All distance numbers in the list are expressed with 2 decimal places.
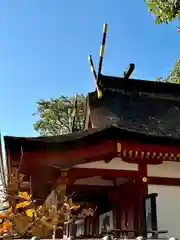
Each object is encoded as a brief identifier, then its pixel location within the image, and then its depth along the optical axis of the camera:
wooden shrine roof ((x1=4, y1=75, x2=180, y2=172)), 5.72
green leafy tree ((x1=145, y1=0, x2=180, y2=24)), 6.73
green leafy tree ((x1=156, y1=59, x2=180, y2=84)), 20.33
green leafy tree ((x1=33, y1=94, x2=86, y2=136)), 22.56
